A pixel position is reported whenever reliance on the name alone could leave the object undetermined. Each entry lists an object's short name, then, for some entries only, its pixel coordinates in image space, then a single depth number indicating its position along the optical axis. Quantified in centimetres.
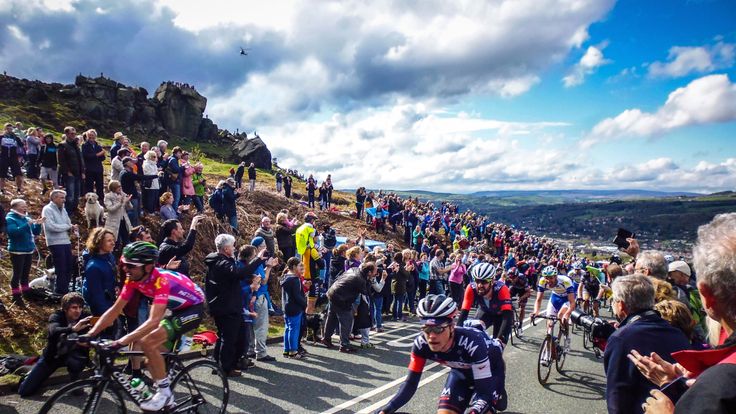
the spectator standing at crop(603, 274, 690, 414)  340
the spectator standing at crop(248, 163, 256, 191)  2261
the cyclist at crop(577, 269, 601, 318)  1136
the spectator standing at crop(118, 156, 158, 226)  1066
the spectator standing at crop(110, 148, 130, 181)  1141
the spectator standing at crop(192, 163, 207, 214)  1424
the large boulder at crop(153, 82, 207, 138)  6756
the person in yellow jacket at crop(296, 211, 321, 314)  1129
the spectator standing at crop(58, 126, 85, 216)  1034
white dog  991
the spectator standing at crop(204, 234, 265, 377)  646
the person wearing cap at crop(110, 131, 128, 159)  1238
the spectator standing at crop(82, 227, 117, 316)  627
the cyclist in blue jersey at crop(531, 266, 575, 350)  887
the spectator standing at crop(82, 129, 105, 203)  1142
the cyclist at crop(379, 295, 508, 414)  392
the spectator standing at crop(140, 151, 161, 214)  1175
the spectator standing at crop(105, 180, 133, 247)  948
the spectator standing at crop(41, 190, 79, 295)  781
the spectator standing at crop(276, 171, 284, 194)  2729
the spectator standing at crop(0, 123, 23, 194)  1235
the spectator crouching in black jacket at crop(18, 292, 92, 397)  547
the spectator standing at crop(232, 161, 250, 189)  2232
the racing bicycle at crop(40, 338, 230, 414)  390
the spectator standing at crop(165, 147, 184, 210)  1299
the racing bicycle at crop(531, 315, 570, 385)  774
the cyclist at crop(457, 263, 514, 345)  684
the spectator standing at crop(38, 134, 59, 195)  1164
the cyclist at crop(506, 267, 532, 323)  1238
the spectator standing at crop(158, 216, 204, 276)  733
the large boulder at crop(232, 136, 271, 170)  5794
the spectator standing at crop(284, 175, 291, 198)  2675
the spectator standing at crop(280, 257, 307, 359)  841
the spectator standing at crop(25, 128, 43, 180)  1462
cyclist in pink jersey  439
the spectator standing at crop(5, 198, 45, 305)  771
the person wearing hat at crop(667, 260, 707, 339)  607
